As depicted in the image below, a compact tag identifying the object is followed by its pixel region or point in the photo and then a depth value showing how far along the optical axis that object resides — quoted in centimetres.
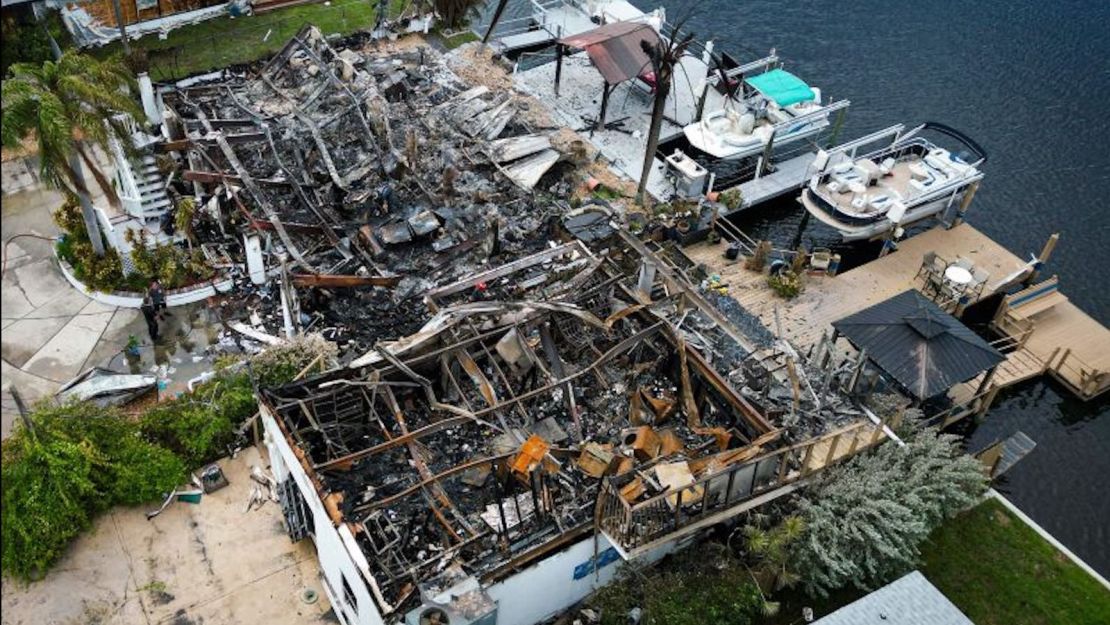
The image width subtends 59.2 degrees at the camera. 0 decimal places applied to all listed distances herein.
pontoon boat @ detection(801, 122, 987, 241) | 2962
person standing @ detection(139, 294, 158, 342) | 2503
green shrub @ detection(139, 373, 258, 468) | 2225
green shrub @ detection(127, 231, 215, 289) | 2595
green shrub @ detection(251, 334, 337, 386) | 2294
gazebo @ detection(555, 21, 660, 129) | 3269
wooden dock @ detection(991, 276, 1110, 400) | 2738
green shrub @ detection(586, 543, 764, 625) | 1948
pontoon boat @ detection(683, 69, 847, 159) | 3228
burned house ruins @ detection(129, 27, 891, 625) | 1867
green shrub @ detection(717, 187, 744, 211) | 3131
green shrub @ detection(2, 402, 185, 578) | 2027
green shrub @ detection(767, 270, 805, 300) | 2825
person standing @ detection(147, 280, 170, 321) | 2514
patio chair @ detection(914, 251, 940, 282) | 2883
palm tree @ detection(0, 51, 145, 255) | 2302
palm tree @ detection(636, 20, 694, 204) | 2894
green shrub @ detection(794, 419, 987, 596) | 1997
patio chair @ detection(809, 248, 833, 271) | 2911
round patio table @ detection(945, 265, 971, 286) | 2800
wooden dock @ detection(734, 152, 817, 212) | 3209
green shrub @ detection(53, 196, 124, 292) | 2594
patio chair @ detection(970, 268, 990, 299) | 2869
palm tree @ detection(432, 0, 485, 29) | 3797
